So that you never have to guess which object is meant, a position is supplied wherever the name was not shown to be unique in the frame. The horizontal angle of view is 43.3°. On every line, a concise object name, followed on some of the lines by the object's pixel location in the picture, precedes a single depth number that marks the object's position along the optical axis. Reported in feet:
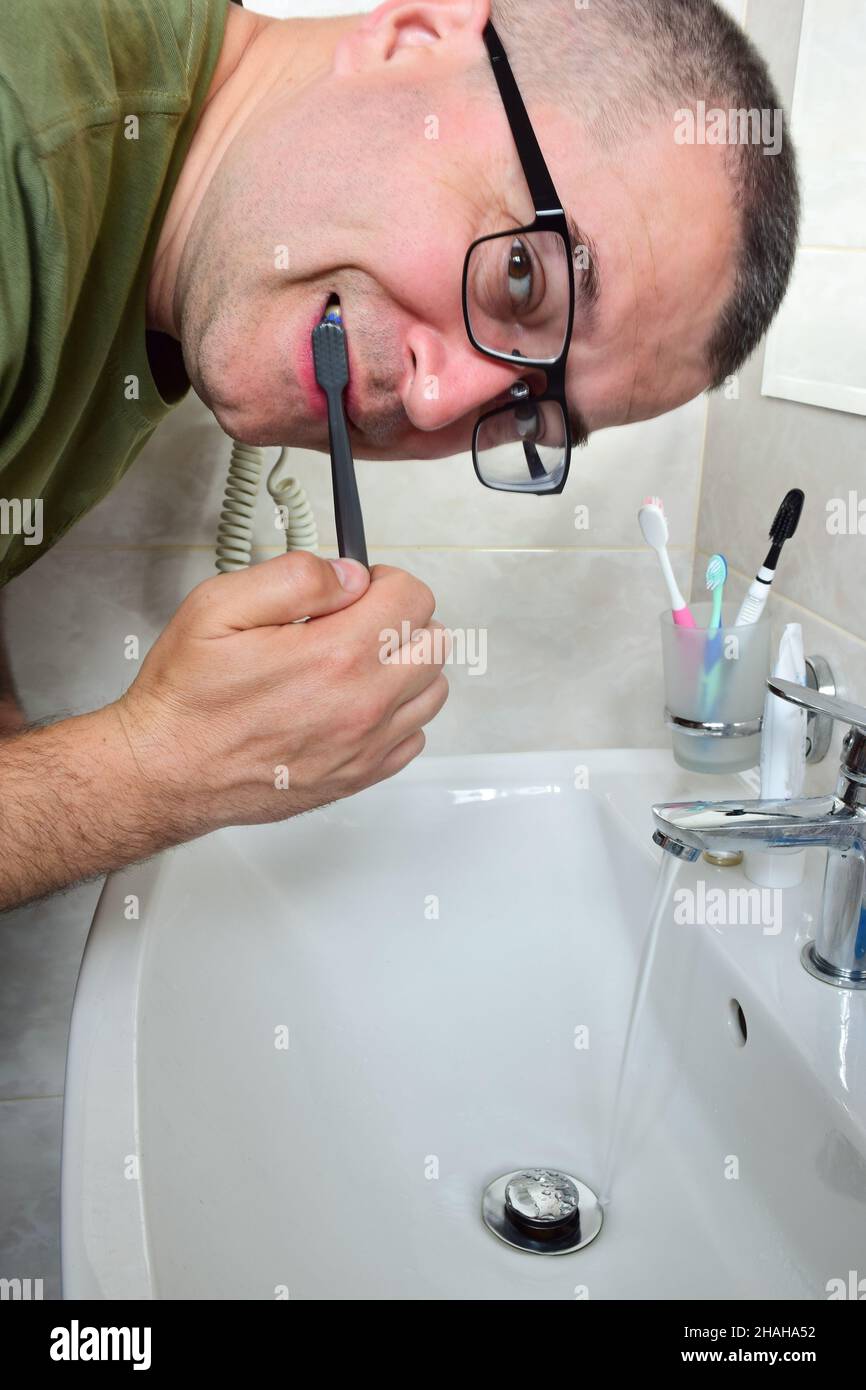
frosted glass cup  2.51
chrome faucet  1.89
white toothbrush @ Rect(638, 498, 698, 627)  2.54
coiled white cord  2.94
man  1.89
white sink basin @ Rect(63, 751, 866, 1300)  1.78
